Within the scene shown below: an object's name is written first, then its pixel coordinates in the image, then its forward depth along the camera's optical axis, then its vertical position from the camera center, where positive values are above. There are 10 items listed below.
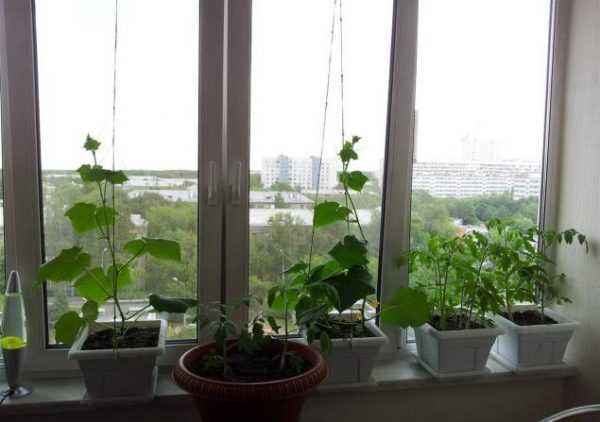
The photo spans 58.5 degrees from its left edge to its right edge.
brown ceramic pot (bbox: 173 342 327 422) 1.36 -0.60
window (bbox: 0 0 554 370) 1.74 +0.14
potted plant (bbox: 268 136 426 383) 1.61 -0.41
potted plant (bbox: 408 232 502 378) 1.80 -0.48
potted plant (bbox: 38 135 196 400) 1.54 -0.46
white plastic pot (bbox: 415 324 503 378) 1.80 -0.62
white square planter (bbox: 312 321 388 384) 1.70 -0.62
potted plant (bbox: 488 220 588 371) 1.87 -0.49
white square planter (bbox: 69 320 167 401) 1.55 -0.63
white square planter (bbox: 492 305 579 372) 1.87 -0.62
